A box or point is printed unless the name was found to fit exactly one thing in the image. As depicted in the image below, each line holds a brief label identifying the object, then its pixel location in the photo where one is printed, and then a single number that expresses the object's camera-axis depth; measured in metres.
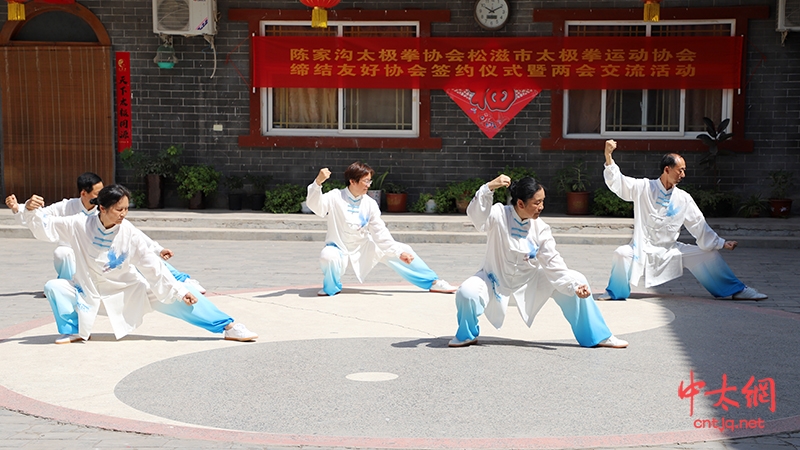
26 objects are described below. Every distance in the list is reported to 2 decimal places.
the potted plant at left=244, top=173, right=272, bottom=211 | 14.97
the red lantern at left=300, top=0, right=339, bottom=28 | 12.91
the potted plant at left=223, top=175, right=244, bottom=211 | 14.95
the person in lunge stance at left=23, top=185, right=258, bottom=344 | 6.73
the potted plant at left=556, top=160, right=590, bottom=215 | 14.45
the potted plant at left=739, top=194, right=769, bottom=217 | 14.09
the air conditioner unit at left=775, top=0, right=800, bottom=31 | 13.80
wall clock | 14.67
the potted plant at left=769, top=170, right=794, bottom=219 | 14.10
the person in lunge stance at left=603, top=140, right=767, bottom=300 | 8.77
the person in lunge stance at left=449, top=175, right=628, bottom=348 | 6.75
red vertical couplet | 15.11
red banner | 14.53
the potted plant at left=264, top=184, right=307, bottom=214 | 14.69
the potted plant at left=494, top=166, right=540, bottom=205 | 14.27
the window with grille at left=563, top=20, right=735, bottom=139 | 14.73
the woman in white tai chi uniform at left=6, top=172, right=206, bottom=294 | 8.33
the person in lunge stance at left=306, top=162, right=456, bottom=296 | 9.23
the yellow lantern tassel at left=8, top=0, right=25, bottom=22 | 12.81
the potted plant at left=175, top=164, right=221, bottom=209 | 14.75
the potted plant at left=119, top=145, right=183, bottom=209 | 14.92
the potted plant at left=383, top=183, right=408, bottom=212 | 14.74
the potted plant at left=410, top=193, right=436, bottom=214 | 14.75
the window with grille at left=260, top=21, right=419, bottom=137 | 15.27
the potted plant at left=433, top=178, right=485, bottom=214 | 14.45
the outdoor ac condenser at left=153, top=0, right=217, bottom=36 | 14.59
